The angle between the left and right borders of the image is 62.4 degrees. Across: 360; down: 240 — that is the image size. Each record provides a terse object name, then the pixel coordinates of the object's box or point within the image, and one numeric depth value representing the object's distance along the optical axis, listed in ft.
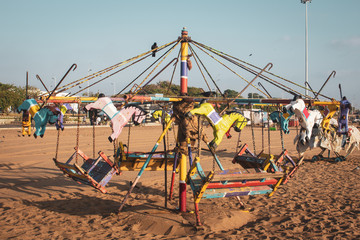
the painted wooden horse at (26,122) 22.06
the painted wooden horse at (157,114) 28.60
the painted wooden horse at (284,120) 21.80
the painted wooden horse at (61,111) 21.77
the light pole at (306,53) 112.57
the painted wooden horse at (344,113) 25.16
